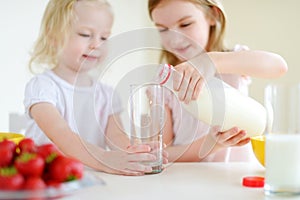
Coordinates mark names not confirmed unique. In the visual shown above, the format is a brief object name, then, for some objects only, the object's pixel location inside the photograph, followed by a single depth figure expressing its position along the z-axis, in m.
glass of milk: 0.81
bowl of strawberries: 0.61
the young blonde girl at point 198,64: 1.04
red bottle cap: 0.88
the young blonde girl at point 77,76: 1.28
